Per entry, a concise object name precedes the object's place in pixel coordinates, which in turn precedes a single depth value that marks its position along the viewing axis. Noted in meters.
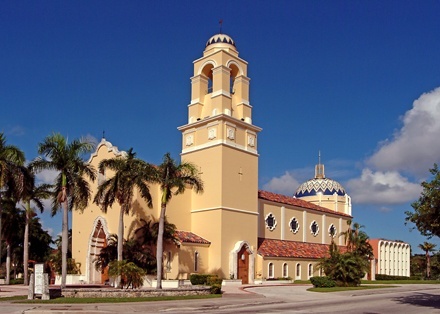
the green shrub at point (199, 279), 38.84
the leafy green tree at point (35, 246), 62.81
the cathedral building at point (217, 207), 44.88
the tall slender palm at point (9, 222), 49.41
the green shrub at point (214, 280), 34.20
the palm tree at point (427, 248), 83.39
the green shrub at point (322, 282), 41.38
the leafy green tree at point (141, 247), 40.12
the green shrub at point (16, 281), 48.33
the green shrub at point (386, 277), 64.88
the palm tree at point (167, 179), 34.88
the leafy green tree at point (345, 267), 42.94
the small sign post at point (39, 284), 28.12
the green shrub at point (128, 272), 32.36
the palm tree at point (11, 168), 34.06
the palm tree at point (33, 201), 44.83
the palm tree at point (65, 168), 32.84
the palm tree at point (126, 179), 35.97
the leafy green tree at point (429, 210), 24.72
